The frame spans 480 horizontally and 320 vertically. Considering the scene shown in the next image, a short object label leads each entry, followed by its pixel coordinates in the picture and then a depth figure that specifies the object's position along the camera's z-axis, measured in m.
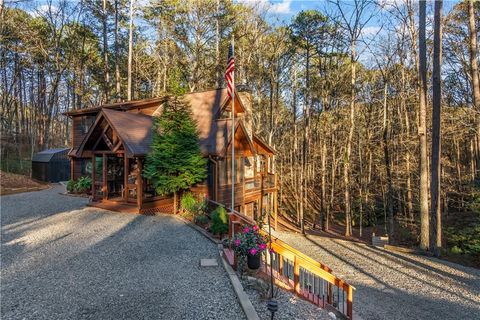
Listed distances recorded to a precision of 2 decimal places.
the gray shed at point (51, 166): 22.22
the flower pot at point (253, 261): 5.80
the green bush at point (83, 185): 17.03
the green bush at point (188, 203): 11.16
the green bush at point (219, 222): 8.65
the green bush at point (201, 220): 10.21
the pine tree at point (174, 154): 11.46
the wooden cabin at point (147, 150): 12.48
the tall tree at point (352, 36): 17.42
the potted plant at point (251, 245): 5.69
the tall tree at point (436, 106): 10.38
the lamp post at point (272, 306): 3.98
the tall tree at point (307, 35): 20.61
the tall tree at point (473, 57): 12.26
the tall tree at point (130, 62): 21.86
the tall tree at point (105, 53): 24.69
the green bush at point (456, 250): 11.59
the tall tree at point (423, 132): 11.33
